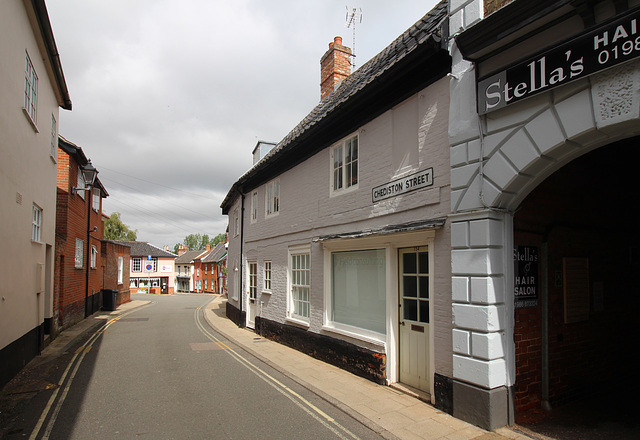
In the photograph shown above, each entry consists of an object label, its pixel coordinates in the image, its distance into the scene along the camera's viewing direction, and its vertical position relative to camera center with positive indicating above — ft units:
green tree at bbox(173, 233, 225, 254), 361.51 +9.91
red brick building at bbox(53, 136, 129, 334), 46.96 +0.87
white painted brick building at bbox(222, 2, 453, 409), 20.68 +1.61
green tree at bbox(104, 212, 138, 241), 203.21 +11.21
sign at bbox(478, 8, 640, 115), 12.98 +6.70
